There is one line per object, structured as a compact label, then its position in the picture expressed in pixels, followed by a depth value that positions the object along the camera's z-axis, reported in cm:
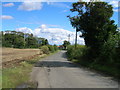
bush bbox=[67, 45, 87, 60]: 3114
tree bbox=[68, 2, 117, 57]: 2072
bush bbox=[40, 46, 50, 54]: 6534
